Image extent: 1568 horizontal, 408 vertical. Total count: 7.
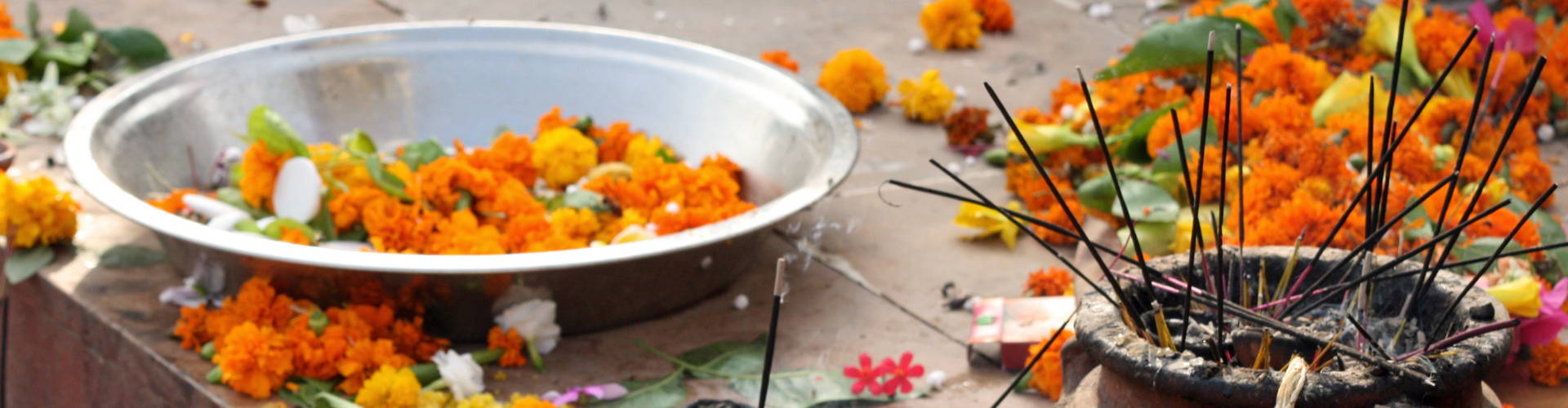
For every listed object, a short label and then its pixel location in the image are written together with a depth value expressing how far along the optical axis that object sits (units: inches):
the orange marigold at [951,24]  132.9
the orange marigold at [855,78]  115.5
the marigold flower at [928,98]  113.2
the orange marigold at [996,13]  139.4
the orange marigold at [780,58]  114.6
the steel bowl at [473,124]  70.6
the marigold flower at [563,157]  92.7
